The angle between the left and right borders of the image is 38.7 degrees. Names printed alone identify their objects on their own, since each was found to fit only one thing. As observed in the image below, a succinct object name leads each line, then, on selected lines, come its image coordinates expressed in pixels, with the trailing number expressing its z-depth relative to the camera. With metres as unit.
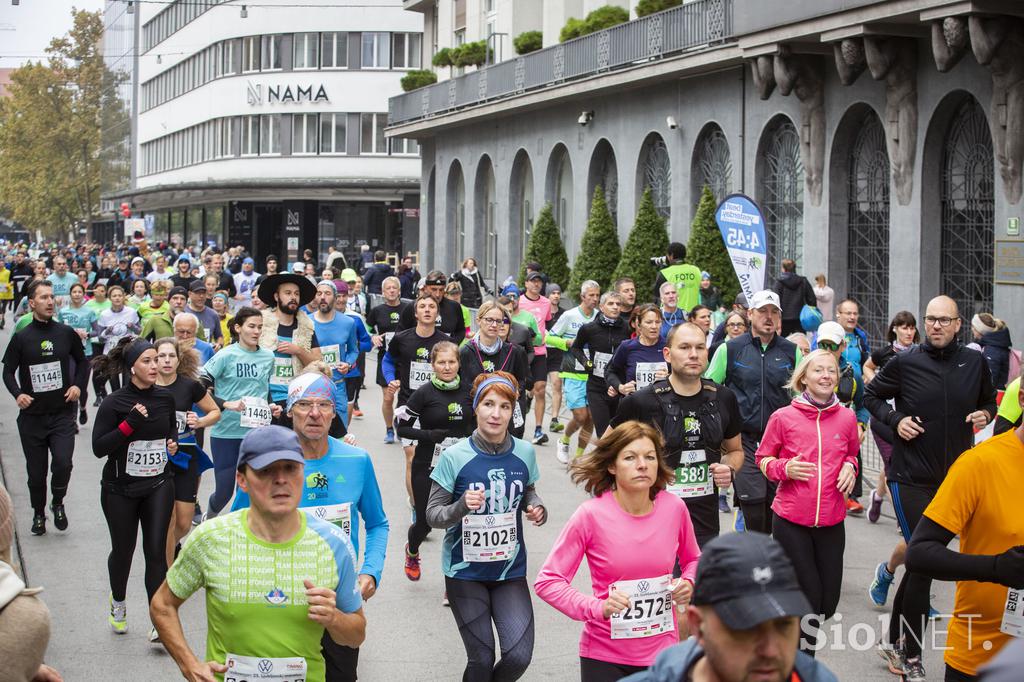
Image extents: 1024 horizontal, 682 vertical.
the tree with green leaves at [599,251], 30.64
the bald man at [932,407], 8.47
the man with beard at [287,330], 11.65
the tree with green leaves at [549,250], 33.97
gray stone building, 18.97
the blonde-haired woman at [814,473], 7.85
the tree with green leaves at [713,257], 25.30
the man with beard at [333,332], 13.16
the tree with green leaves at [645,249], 28.36
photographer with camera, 19.47
